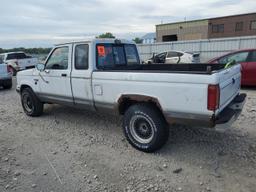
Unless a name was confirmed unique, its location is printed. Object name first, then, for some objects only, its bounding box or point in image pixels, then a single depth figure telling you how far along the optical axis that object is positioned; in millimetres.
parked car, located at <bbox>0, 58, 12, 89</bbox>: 10842
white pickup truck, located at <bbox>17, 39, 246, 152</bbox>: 3342
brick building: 40681
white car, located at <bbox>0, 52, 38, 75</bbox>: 16484
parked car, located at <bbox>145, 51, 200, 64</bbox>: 15933
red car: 8578
